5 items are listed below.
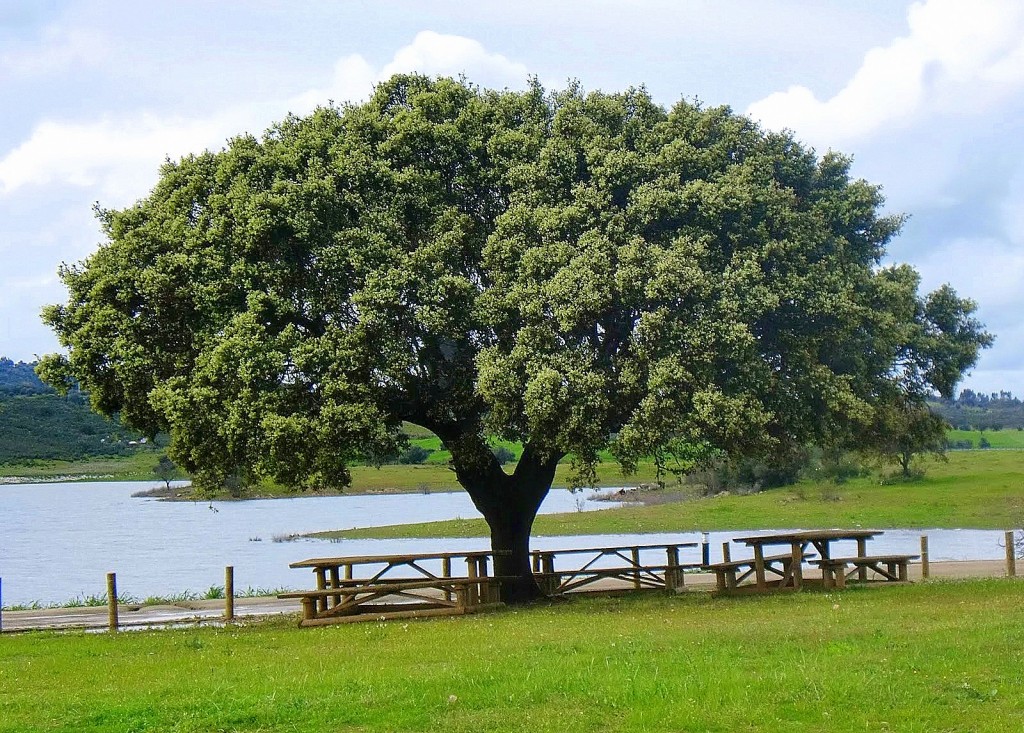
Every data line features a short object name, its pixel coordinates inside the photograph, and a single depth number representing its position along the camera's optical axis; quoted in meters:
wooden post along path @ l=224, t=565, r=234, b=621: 25.59
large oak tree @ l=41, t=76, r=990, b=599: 21.98
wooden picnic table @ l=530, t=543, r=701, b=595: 26.94
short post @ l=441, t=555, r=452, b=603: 26.67
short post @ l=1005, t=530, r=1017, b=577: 28.38
